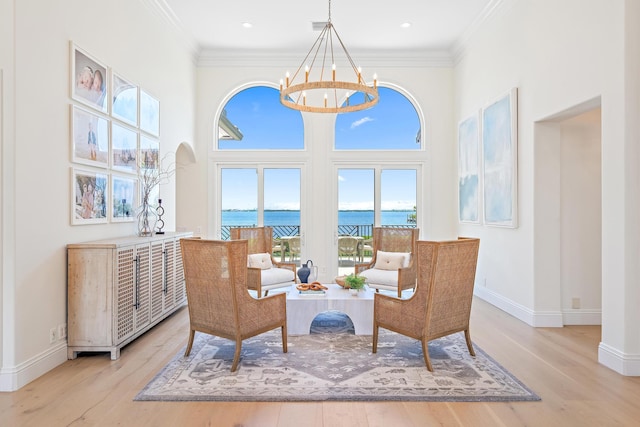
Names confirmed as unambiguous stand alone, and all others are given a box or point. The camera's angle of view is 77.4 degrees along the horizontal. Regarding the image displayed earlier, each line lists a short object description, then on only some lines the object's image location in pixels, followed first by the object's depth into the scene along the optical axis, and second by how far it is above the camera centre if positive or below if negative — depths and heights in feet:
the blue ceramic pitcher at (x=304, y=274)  15.75 -2.31
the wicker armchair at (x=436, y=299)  10.66 -2.32
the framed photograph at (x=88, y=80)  11.53 +4.12
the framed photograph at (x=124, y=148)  13.70 +2.39
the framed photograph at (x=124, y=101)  13.71 +4.10
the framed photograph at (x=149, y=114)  15.84 +4.19
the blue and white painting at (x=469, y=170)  19.42 +2.38
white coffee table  13.73 -3.24
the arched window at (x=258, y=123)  23.39 +5.43
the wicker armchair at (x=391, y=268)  16.67 -2.09
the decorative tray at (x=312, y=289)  14.49 -2.71
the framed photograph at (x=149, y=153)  15.90 +2.59
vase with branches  15.62 +0.70
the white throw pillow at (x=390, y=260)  17.78 -2.00
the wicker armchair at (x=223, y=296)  10.69 -2.24
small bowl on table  15.21 -2.55
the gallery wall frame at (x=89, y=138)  11.55 +2.35
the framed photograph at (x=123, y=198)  13.71 +0.61
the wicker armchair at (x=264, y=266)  16.01 -2.26
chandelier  21.61 +8.19
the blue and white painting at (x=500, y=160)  15.90 +2.37
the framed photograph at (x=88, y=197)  11.55 +0.55
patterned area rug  9.18 -4.11
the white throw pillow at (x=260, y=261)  17.75 -2.07
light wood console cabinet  11.16 -2.30
